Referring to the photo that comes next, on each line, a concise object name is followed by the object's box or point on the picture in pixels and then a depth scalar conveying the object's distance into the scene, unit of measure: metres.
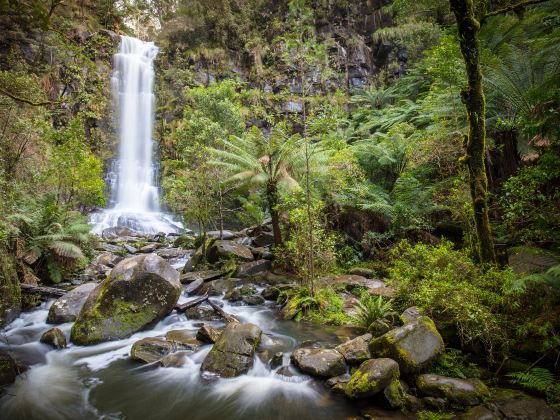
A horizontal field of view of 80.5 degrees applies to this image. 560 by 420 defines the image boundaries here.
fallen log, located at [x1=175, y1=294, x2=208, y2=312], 6.62
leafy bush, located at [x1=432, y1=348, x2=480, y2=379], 3.77
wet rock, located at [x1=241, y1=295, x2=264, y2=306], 7.28
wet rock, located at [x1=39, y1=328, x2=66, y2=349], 5.32
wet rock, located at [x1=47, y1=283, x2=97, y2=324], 6.23
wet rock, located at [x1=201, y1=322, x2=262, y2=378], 4.43
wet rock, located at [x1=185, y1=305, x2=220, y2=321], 6.54
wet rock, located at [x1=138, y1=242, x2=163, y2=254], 13.07
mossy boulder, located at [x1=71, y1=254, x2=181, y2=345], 5.48
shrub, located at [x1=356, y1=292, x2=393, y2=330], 5.32
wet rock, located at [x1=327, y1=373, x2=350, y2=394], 3.87
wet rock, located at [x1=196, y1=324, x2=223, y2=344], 5.33
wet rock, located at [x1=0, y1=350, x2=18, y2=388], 4.17
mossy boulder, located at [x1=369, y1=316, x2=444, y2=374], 3.82
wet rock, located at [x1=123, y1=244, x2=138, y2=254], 12.75
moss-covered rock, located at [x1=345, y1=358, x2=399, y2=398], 3.58
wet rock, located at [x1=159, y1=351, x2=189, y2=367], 4.72
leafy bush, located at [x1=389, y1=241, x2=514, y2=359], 3.95
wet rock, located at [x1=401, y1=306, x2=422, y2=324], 4.78
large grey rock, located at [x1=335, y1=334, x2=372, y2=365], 4.23
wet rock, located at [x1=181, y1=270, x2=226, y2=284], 8.54
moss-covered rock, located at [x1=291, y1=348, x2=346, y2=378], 4.20
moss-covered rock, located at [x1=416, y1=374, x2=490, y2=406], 3.38
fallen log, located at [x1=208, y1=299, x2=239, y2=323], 6.33
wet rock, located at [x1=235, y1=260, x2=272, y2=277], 8.89
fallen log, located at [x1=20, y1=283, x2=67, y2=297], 7.18
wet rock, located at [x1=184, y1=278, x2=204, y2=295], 7.84
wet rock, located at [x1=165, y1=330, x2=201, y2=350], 5.21
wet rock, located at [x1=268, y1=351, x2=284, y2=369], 4.60
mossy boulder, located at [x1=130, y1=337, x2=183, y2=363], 4.88
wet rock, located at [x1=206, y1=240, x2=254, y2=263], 9.61
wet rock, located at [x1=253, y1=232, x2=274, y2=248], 11.02
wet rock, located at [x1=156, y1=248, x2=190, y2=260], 12.22
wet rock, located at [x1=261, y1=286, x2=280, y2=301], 7.52
